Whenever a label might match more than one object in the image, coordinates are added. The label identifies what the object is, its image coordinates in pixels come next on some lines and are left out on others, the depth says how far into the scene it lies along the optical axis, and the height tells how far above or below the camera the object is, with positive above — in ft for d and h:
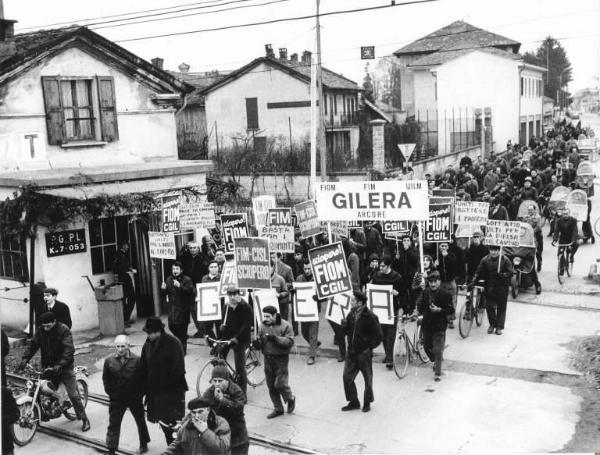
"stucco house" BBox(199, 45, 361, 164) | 145.28 +10.55
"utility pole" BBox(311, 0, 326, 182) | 83.25 +5.90
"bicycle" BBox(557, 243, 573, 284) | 59.00 -9.00
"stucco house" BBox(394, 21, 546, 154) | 159.63 +14.08
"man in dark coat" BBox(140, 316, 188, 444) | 29.91 -8.38
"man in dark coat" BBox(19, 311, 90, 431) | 33.83 -8.25
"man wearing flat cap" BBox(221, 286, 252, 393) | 36.52 -8.06
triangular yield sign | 78.07 +0.41
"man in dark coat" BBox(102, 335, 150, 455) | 29.96 -8.89
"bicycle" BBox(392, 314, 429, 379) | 39.81 -10.80
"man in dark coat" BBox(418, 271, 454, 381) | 38.50 -8.49
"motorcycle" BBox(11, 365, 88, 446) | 33.24 -10.84
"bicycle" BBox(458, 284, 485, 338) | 45.91 -10.17
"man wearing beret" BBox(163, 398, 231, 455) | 22.29 -8.30
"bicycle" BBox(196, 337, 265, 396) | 37.06 -11.40
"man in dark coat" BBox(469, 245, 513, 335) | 45.96 -8.32
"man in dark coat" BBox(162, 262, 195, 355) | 44.52 -8.20
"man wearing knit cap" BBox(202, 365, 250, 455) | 25.48 -8.35
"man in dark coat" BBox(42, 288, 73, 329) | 38.22 -7.32
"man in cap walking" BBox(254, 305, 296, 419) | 34.37 -8.78
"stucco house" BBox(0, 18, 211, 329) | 52.54 +1.50
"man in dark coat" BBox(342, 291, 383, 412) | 34.27 -8.68
